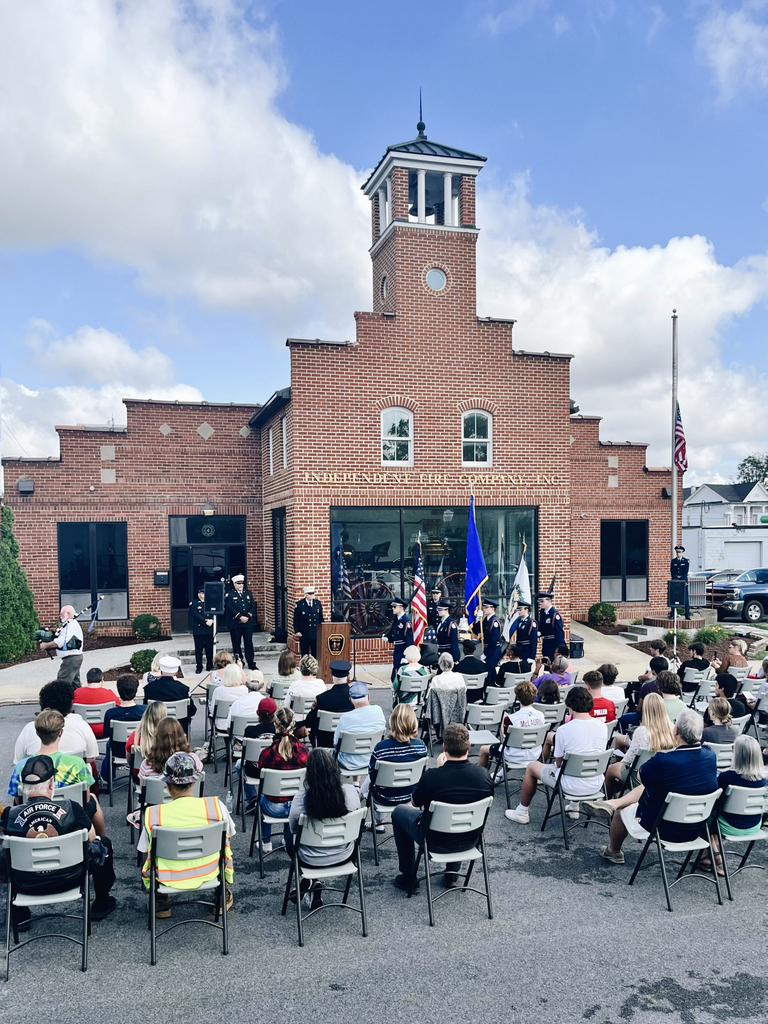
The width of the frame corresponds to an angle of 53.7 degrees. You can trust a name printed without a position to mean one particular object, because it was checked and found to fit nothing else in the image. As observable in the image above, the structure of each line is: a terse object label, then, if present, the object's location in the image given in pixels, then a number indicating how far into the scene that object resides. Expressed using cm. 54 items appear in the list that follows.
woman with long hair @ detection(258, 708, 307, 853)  662
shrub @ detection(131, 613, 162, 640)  1941
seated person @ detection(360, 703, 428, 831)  707
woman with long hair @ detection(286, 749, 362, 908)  571
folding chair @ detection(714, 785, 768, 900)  651
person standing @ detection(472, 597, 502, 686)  1380
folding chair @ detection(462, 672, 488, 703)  1121
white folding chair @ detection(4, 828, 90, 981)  516
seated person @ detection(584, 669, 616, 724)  842
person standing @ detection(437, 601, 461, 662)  1372
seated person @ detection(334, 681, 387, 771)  784
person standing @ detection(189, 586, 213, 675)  1602
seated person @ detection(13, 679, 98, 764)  697
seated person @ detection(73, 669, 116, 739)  905
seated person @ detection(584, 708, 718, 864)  641
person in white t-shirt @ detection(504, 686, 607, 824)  747
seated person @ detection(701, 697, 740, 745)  777
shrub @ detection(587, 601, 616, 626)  2200
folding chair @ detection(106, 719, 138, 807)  830
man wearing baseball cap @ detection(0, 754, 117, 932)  537
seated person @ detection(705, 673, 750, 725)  905
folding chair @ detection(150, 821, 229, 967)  534
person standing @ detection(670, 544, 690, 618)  1809
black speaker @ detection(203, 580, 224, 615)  1650
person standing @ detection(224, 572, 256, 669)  1622
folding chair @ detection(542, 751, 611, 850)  741
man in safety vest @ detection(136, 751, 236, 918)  550
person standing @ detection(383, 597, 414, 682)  1429
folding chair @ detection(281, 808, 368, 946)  573
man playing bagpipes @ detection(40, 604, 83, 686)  1202
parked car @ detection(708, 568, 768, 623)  2629
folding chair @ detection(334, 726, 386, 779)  795
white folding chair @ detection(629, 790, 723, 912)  629
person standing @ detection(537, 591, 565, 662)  1455
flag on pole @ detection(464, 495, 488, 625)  1588
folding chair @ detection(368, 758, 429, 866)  698
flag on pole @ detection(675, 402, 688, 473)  2048
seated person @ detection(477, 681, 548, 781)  840
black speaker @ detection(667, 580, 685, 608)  1628
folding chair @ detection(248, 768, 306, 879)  650
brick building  1731
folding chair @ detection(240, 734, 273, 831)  750
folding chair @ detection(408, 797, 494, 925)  595
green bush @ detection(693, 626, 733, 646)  1888
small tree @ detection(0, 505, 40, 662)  1752
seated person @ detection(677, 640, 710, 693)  1158
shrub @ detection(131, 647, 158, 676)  1538
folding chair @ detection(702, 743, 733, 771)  766
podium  1566
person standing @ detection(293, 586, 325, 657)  1567
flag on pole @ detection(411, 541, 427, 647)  1438
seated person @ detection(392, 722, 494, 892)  610
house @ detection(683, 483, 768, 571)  4000
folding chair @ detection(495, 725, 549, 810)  834
